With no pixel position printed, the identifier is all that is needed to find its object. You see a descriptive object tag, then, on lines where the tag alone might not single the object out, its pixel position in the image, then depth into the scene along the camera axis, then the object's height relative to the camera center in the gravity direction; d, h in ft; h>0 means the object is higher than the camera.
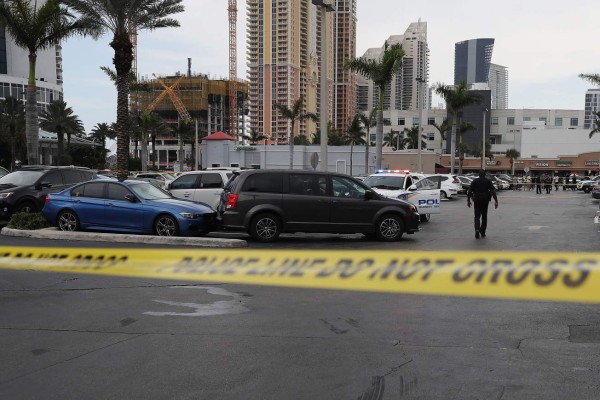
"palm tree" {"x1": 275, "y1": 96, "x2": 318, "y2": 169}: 178.09 +14.06
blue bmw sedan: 44.16 -4.20
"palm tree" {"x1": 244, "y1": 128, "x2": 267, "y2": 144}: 241.53 +8.60
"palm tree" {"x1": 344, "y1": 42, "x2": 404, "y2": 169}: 117.08 +18.79
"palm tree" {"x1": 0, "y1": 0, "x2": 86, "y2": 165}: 75.97 +17.14
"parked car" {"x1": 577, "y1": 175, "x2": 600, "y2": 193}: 159.94 -7.41
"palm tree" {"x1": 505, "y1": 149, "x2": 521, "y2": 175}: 292.32 +1.58
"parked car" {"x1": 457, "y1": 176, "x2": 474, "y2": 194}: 141.69 -5.85
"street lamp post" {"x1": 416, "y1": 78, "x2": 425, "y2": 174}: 137.90 +12.25
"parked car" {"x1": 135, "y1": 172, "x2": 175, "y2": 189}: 99.30 -3.33
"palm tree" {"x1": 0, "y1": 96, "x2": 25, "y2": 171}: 186.19 +12.73
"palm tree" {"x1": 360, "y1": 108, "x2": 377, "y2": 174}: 200.13 +13.80
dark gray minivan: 44.29 -3.77
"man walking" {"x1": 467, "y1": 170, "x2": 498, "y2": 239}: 48.44 -3.13
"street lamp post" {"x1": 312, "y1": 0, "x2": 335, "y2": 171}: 68.13 +8.44
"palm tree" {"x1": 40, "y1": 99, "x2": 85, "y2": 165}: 201.85 +12.95
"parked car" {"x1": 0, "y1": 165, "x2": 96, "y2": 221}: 52.44 -2.79
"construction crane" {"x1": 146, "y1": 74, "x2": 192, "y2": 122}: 484.74 +50.25
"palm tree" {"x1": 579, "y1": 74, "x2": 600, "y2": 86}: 140.36 +19.91
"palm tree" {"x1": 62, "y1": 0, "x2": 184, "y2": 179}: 69.97 +16.58
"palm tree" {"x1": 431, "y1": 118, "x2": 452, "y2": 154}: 193.98 +10.89
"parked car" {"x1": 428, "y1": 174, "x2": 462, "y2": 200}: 119.96 -5.77
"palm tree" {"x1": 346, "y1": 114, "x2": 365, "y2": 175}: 207.72 +10.80
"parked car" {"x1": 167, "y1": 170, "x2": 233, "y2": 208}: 60.90 -3.02
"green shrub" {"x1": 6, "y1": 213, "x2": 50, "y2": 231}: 45.98 -5.21
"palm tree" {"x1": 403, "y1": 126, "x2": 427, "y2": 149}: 332.80 +12.28
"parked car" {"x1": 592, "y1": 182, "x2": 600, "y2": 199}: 105.99 -6.03
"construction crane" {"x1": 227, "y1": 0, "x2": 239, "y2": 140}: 499.51 +85.69
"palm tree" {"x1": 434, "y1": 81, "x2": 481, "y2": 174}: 165.58 +17.68
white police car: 61.00 -3.33
